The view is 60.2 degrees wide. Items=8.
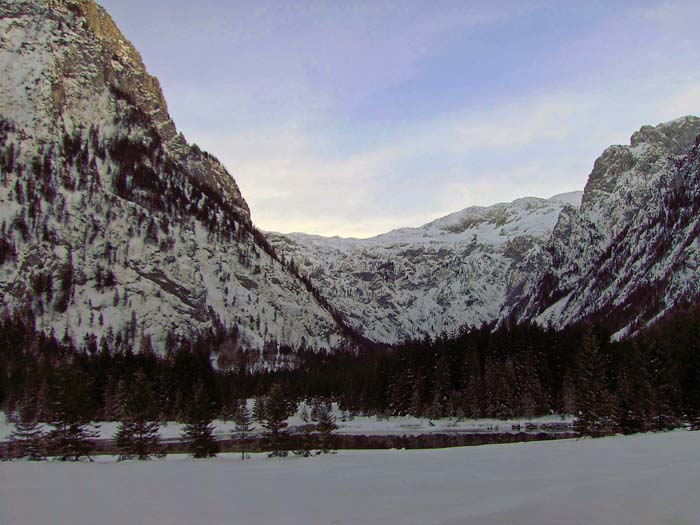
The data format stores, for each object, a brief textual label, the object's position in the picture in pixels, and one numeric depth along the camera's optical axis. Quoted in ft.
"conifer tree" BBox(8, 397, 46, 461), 185.92
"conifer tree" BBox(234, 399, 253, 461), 267.31
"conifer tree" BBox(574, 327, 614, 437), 201.31
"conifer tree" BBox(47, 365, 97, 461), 181.68
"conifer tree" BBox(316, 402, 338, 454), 180.41
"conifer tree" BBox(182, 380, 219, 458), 181.68
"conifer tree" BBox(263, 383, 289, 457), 177.61
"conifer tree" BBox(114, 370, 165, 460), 182.72
